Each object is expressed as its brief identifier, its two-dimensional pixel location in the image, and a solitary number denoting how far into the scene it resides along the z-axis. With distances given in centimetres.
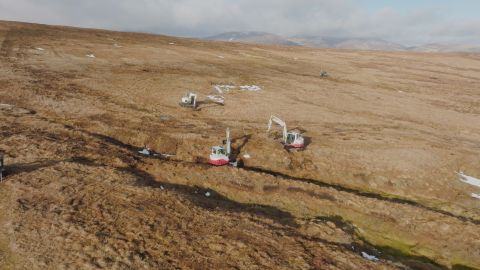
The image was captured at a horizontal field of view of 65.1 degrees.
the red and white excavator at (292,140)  3606
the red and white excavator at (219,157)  3131
